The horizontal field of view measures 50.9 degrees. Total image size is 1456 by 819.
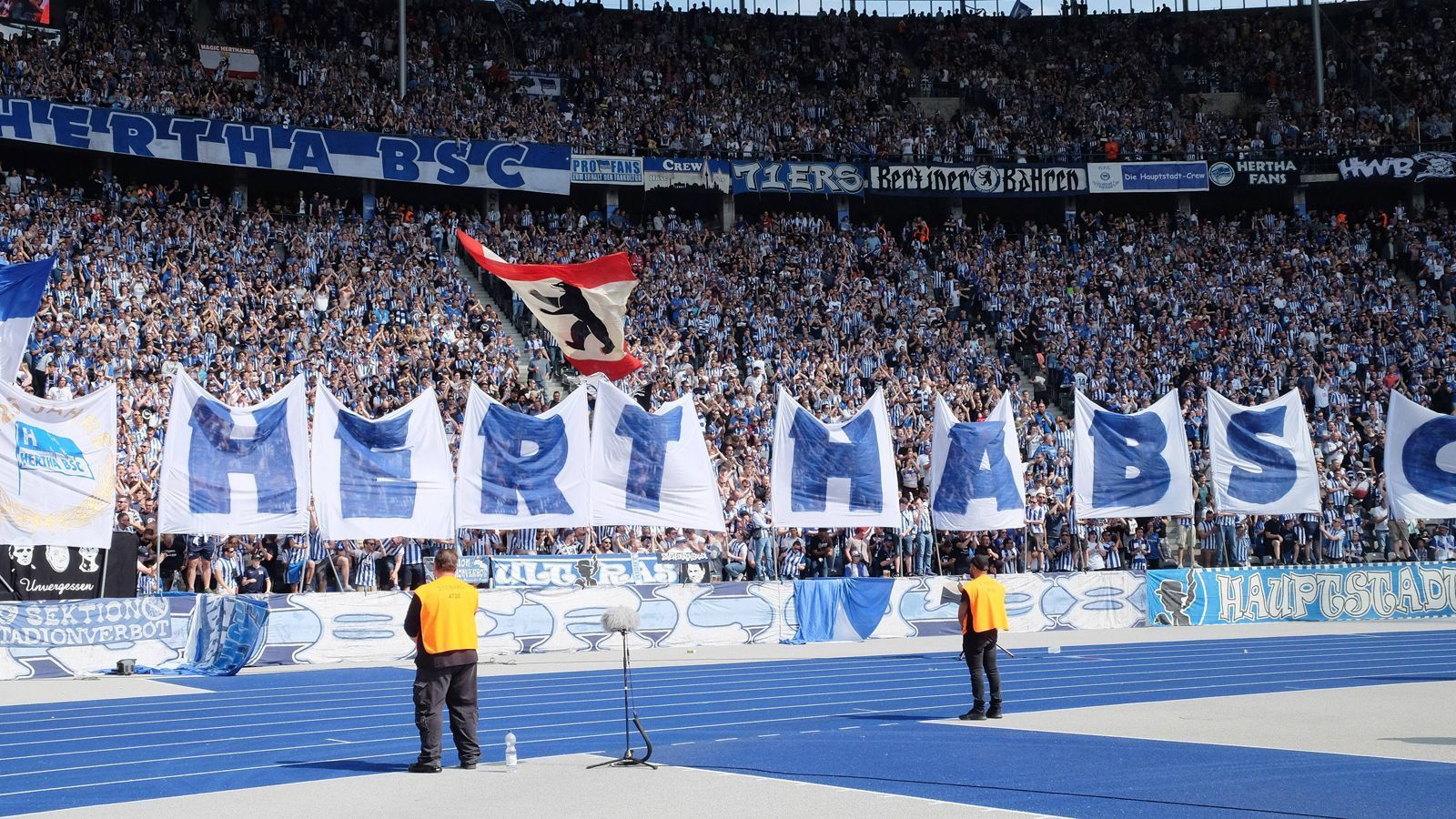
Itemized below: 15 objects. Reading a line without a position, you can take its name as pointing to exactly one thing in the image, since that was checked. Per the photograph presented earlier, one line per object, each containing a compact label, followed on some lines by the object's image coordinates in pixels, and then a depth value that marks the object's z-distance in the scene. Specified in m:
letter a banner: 24.28
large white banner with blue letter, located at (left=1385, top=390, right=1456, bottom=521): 26.39
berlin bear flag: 24.66
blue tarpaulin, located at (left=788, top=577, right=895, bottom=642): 24.36
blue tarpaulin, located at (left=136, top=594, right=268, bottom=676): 19.50
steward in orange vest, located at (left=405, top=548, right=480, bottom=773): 10.96
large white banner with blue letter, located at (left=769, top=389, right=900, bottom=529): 23.38
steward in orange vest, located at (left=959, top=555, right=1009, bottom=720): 14.05
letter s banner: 25.77
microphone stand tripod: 10.84
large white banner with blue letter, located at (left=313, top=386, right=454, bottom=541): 20.45
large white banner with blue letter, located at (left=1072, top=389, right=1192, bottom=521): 25.02
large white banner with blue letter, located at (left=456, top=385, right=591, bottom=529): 21.52
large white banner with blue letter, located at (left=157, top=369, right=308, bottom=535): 19.28
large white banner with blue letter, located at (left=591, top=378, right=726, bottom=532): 22.50
